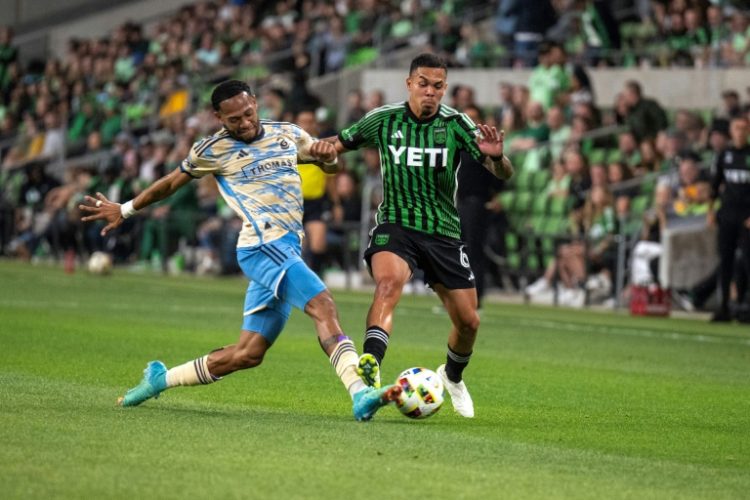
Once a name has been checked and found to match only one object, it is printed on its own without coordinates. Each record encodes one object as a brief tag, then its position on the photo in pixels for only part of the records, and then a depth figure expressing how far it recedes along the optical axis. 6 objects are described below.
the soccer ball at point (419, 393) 17.33
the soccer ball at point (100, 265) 52.81
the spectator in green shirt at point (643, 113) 46.22
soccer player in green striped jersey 19.30
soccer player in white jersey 18.06
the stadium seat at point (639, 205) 44.37
